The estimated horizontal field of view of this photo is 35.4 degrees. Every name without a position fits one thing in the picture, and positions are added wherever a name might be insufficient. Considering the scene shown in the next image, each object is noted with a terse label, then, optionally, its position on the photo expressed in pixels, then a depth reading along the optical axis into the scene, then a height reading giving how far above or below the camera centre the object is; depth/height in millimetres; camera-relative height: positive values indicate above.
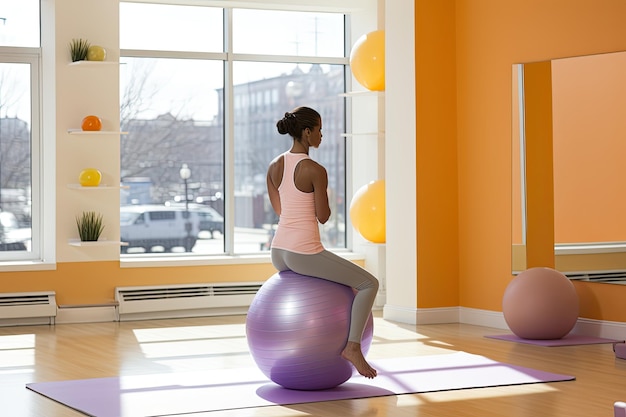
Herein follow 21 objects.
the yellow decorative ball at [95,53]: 7844 +1372
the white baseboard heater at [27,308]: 7695 -648
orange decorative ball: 7797 +808
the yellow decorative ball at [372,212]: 7895 +84
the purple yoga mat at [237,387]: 4438 -812
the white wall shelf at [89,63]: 7754 +1293
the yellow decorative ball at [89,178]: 7797 +372
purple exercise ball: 4461 -491
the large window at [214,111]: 8562 +1016
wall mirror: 6355 +374
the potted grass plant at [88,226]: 7910 -10
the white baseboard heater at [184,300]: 8102 -639
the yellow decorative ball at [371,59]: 7922 +1328
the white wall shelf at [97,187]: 7797 +303
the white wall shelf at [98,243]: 7812 -144
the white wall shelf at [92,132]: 7793 +742
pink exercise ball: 6336 -540
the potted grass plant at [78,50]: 7859 +1406
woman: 4582 +6
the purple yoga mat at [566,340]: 6301 -782
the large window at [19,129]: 8148 +804
